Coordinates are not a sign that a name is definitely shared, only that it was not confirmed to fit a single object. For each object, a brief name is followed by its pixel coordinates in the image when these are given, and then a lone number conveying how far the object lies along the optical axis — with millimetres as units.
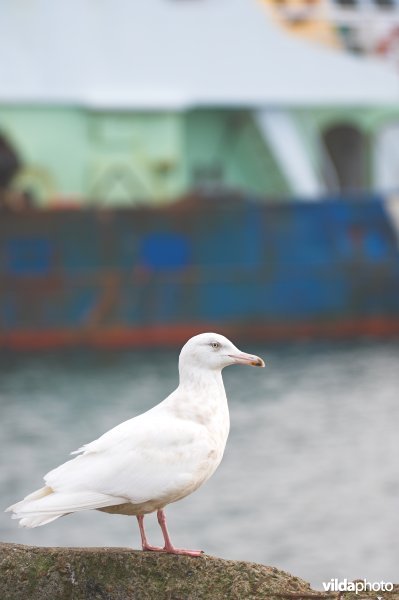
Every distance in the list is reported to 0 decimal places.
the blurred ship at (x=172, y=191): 49969
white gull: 10750
